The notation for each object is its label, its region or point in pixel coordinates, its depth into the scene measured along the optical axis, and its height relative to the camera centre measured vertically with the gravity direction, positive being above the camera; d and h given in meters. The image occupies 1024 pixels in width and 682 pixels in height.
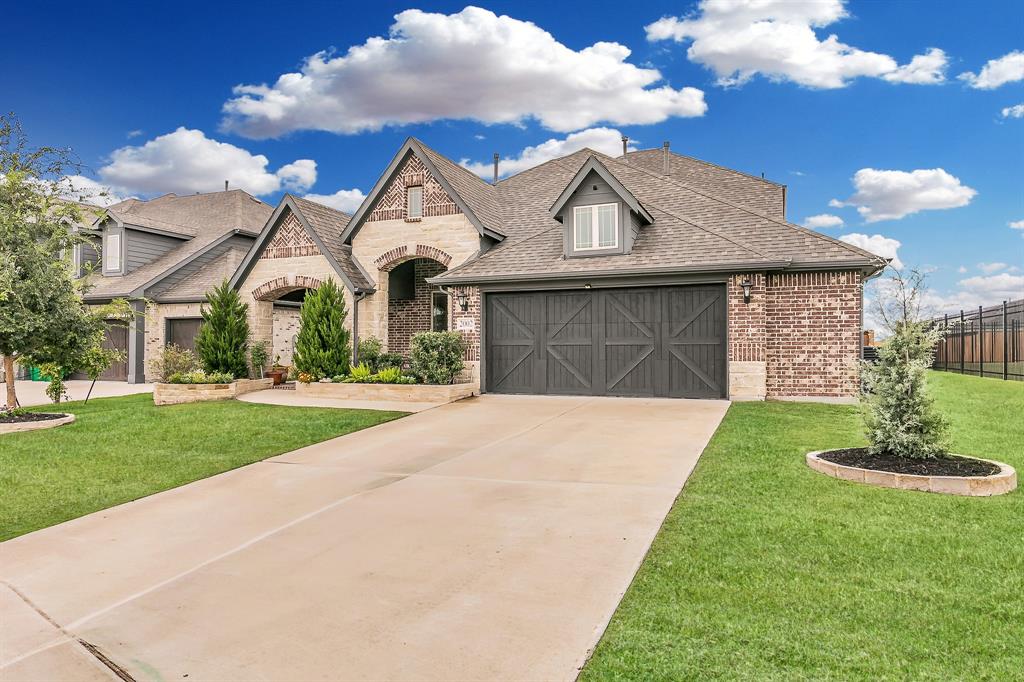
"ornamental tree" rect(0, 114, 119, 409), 11.77 +1.38
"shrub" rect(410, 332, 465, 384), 15.11 -0.34
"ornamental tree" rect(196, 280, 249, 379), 17.66 +0.21
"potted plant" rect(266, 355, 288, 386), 19.02 -0.92
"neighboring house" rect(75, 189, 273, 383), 21.53 +2.99
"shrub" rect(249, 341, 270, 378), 18.80 -0.38
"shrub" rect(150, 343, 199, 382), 17.42 -0.55
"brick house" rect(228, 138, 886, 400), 13.91 +1.60
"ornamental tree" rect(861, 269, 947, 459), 6.79 -0.50
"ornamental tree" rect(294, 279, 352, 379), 16.94 +0.16
